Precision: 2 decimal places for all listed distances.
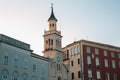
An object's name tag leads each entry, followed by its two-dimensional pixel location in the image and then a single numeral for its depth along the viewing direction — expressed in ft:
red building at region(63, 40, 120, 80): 242.78
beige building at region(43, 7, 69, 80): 217.05
